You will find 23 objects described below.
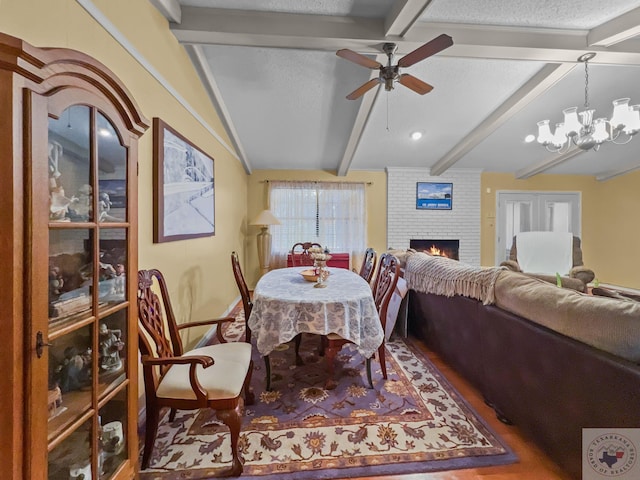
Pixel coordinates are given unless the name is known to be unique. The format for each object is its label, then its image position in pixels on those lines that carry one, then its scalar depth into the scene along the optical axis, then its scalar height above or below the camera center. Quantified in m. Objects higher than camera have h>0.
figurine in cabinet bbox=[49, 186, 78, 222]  0.81 +0.09
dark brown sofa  1.13 -0.59
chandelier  2.70 +1.15
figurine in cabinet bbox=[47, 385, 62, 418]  0.81 -0.48
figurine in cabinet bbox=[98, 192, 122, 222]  1.00 +0.10
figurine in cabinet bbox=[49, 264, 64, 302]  0.83 -0.14
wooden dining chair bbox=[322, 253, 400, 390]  2.00 -0.52
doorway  5.86 +0.52
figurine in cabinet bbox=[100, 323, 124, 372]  1.02 -0.41
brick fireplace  5.65 +0.47
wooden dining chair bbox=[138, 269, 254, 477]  1.35 -0.72
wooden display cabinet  0.67 -0.09
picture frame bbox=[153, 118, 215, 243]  1.97 +0.41
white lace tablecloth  1.90 -0.54
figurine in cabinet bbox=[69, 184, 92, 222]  0.91 +0.10
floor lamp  5.22 -0.20
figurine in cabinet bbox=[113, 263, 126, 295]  1.07 -0.17
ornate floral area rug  1.43 -1.13
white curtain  5.48 +0.40
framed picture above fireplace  5.68 +0.84
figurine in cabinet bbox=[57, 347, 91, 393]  0.88 -0.42
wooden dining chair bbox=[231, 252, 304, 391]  2.45 -0.57
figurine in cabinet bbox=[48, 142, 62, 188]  0.82 +0.21
